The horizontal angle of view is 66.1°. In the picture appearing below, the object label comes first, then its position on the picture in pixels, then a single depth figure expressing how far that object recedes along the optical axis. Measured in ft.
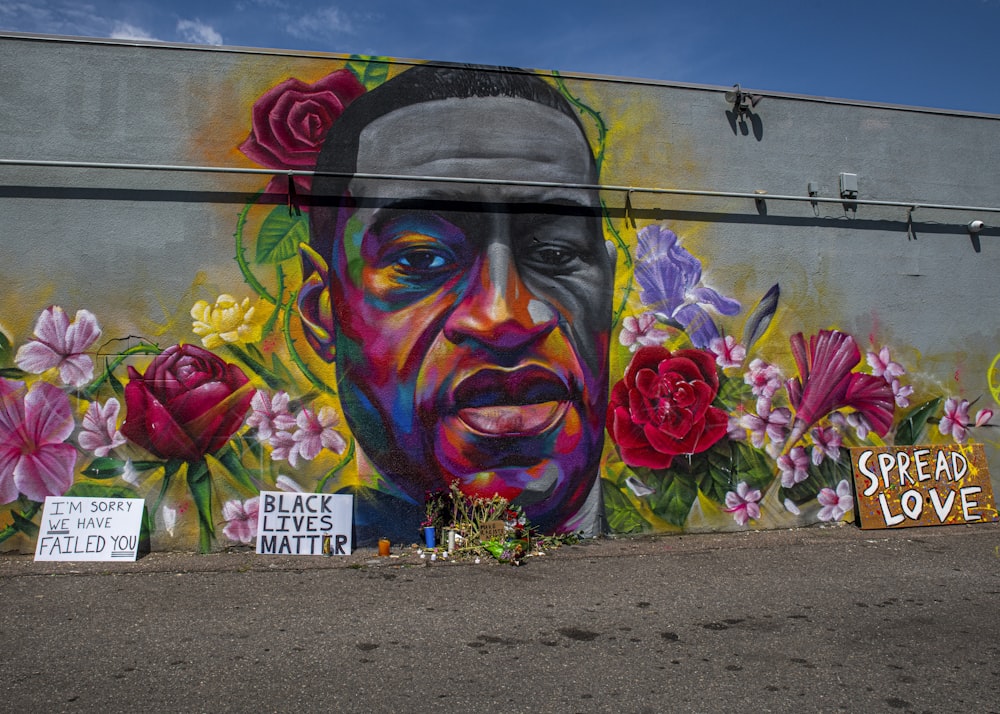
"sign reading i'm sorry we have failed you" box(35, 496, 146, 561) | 23.20
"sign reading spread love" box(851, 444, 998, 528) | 28.63
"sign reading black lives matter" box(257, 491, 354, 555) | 24.09
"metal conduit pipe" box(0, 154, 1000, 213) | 24.22
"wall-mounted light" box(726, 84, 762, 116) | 28.37
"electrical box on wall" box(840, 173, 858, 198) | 29.55
